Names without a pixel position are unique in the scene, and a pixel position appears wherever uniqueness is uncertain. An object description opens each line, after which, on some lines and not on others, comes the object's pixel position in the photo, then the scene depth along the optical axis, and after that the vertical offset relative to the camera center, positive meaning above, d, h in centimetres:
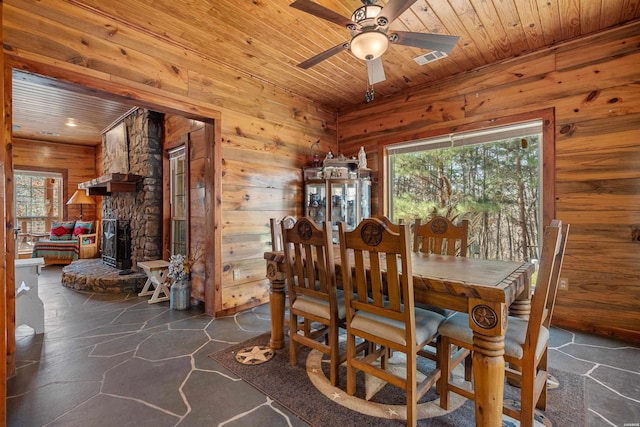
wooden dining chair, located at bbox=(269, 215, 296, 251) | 264 -17
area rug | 163 -117
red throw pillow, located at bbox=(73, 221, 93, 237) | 651 -25
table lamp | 636 +42
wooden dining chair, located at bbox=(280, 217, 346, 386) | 186 -53
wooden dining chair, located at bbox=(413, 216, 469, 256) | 245 -21
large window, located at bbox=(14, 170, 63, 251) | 708 +36
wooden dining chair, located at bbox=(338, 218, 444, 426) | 149 -55
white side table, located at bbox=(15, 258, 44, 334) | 272 -75
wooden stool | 386 -84
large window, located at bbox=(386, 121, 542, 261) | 320 +34
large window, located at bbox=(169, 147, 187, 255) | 432 +22
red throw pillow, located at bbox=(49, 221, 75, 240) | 645 -31
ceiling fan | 179 +124
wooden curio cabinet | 397 +30
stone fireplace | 453 +42
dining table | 137 -47
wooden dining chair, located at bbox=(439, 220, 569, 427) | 136 -68
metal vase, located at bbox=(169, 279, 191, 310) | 354 -99
